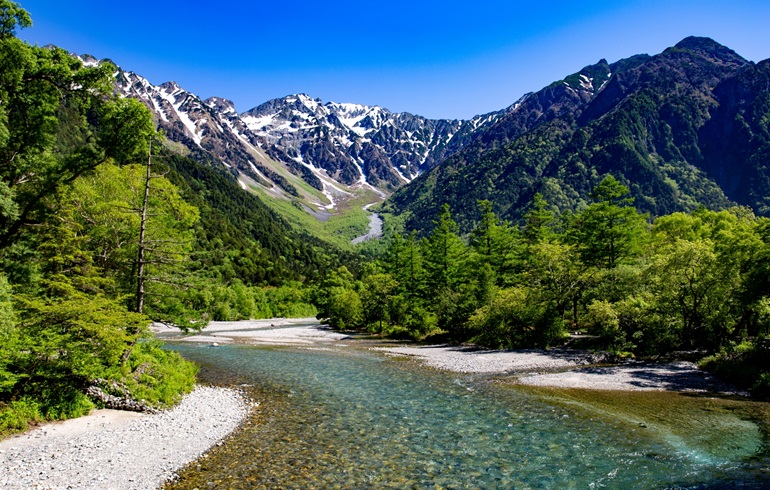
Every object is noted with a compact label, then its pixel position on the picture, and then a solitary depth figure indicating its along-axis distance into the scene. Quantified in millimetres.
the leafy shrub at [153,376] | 18406
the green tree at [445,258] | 56875
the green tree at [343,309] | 73375
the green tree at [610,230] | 43531
